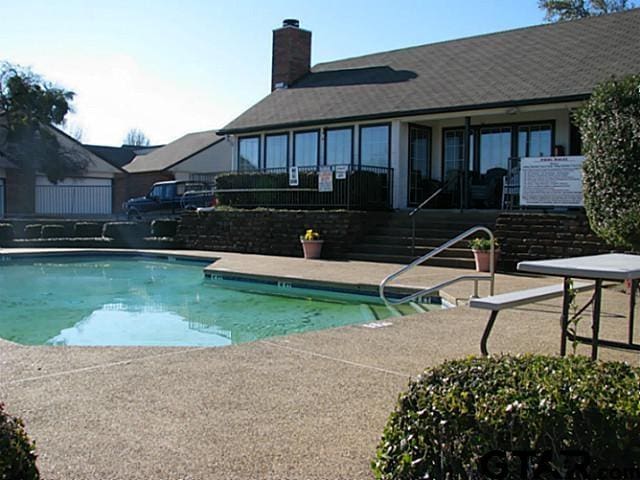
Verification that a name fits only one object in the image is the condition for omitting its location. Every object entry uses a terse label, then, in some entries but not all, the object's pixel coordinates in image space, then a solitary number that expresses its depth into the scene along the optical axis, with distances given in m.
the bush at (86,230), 20.27
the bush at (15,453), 1.92
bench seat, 4.52
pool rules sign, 12.53
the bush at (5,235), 19.02
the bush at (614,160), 5.12
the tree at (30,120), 29.30
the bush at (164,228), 19.53
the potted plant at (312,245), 15.38
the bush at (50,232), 19.98
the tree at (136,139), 81.69
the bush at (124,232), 19.42
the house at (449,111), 15.44
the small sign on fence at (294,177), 17.44
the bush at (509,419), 2.08
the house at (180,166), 33.09
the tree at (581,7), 30.59
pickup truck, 27.36
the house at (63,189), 29.53
